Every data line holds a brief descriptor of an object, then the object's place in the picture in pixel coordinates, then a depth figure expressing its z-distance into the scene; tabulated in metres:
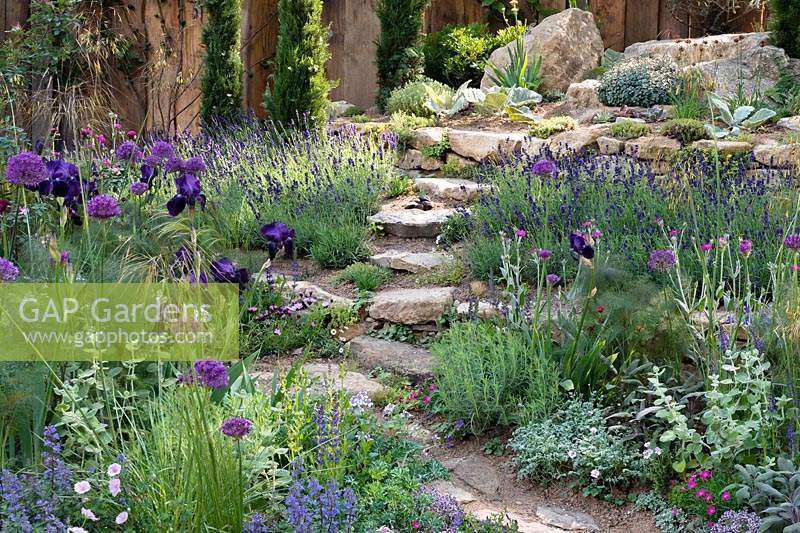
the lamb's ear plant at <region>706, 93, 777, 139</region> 7.34
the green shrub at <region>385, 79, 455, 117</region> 9.42
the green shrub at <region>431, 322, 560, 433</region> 3.91
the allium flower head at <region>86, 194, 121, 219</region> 3.00
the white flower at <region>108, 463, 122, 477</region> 2.52
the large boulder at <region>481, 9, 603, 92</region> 9.93
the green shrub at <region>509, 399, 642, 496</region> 3.58
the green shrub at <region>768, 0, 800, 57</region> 8.66
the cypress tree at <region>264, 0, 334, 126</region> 8.74
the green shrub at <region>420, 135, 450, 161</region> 8.11
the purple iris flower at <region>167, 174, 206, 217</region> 3.51
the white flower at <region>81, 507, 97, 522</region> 2.51
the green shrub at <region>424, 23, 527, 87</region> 11.06
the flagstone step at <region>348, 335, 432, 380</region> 4.70
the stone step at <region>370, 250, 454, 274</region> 5.84
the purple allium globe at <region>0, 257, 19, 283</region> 2.56
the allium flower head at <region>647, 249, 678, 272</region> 3.71
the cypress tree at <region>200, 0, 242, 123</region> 9.16
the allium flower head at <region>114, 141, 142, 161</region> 4.22
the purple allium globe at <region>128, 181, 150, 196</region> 4.12
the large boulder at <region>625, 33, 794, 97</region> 8.51
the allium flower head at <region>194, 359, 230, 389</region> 2.38
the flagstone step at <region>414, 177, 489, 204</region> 7.15
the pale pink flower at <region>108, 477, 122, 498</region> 2.51
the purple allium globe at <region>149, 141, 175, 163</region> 3.95
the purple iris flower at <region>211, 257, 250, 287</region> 3.63
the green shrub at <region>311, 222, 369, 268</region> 6.05
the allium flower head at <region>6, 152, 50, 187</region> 2.95
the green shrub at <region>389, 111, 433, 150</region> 8.39
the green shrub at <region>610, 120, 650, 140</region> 7.37
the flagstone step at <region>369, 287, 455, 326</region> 5.14
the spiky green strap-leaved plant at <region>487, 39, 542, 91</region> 9.46
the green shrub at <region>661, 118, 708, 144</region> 7.11
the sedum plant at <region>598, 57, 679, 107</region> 8.59
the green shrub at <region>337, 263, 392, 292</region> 5.65
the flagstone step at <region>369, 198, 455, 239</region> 6.49
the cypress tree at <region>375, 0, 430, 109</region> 10.17
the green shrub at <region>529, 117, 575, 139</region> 7.95
